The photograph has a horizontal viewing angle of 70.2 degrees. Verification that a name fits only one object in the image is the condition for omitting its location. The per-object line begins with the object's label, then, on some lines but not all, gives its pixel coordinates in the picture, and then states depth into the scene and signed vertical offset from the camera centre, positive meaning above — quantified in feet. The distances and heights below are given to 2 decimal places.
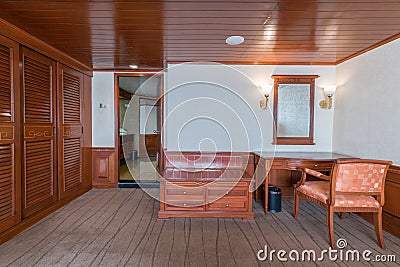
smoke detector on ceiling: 10.39 +3.30
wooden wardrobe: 9.09 -0.29
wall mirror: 14.58 +0.81
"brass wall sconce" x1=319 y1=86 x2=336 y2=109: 14.23 +1.53
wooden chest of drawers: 11.05 -2.82
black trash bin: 12.26 -3.17
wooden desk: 11.86 -1.58
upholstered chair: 8.67 -1.86
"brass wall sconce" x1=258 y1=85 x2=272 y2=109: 14.32 +1.70
